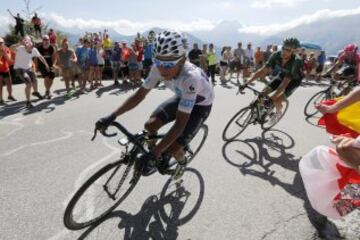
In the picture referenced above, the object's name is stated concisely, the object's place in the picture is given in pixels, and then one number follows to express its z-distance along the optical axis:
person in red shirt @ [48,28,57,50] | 16.38
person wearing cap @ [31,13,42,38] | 19.67
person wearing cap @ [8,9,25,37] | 18.66
